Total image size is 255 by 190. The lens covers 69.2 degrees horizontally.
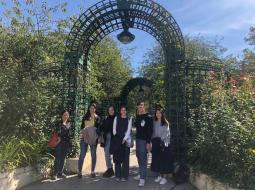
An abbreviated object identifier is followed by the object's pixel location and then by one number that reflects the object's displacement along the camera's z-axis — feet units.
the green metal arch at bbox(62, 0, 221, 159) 15.07
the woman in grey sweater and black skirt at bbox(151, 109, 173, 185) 12.76
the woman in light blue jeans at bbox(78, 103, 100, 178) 13.61
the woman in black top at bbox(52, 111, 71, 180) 13.49
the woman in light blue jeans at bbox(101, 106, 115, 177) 13.49
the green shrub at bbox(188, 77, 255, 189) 10.48
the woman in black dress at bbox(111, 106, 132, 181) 12.82
